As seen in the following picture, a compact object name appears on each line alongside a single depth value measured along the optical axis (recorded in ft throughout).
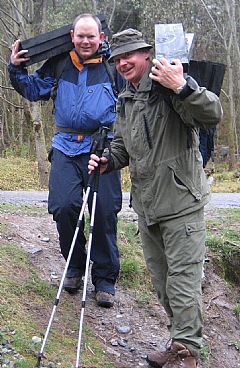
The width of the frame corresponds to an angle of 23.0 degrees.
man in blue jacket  16.38
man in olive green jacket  13.69
